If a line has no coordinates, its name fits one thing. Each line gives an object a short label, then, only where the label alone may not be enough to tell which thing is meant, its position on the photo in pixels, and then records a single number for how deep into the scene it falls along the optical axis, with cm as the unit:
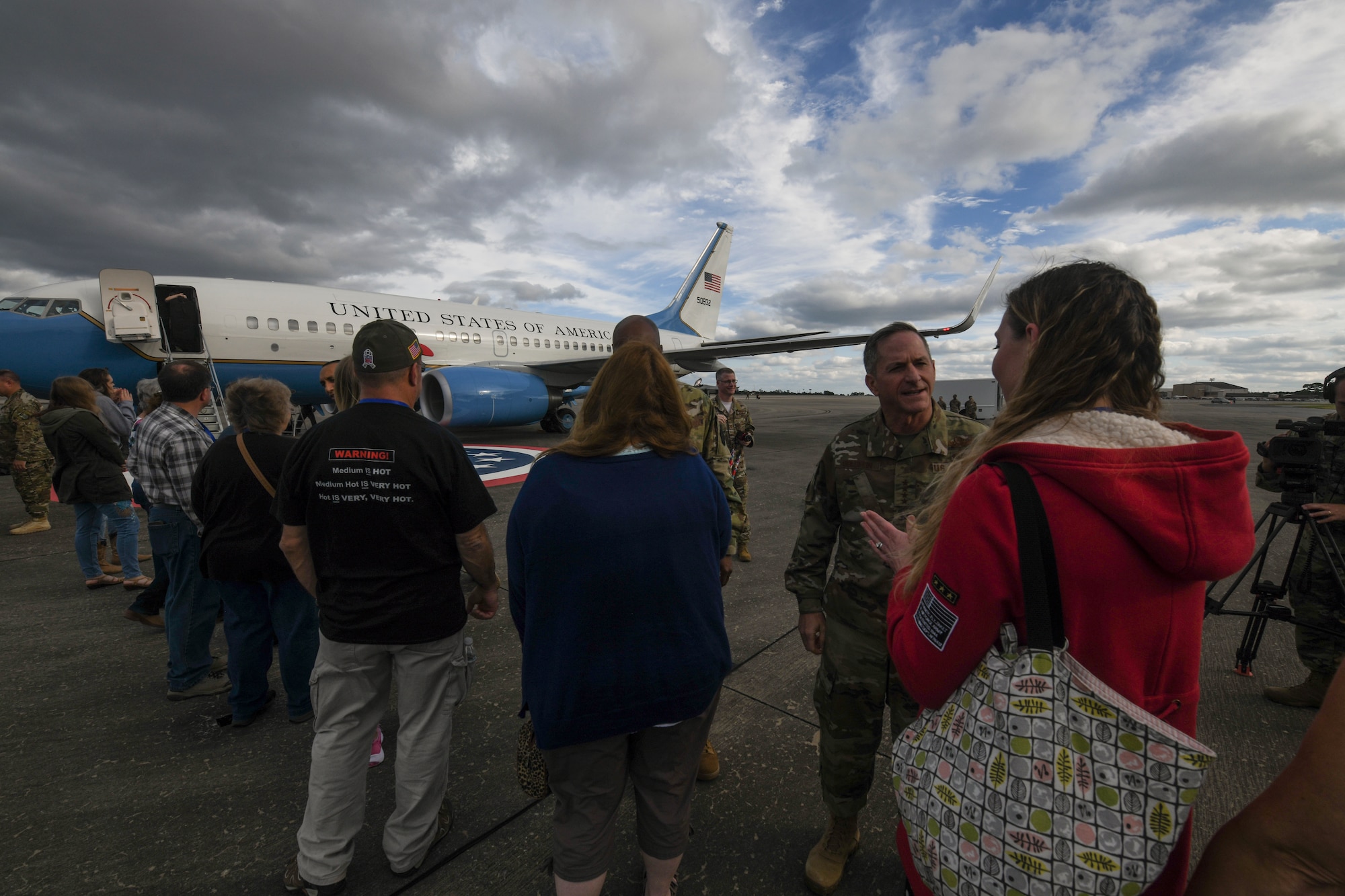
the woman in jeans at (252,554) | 278
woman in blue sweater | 151
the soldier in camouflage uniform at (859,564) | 206
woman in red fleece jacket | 93
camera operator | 305
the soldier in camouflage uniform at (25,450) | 578
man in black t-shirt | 200
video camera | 308
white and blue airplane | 973
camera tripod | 314
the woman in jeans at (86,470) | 457
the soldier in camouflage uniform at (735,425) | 532
